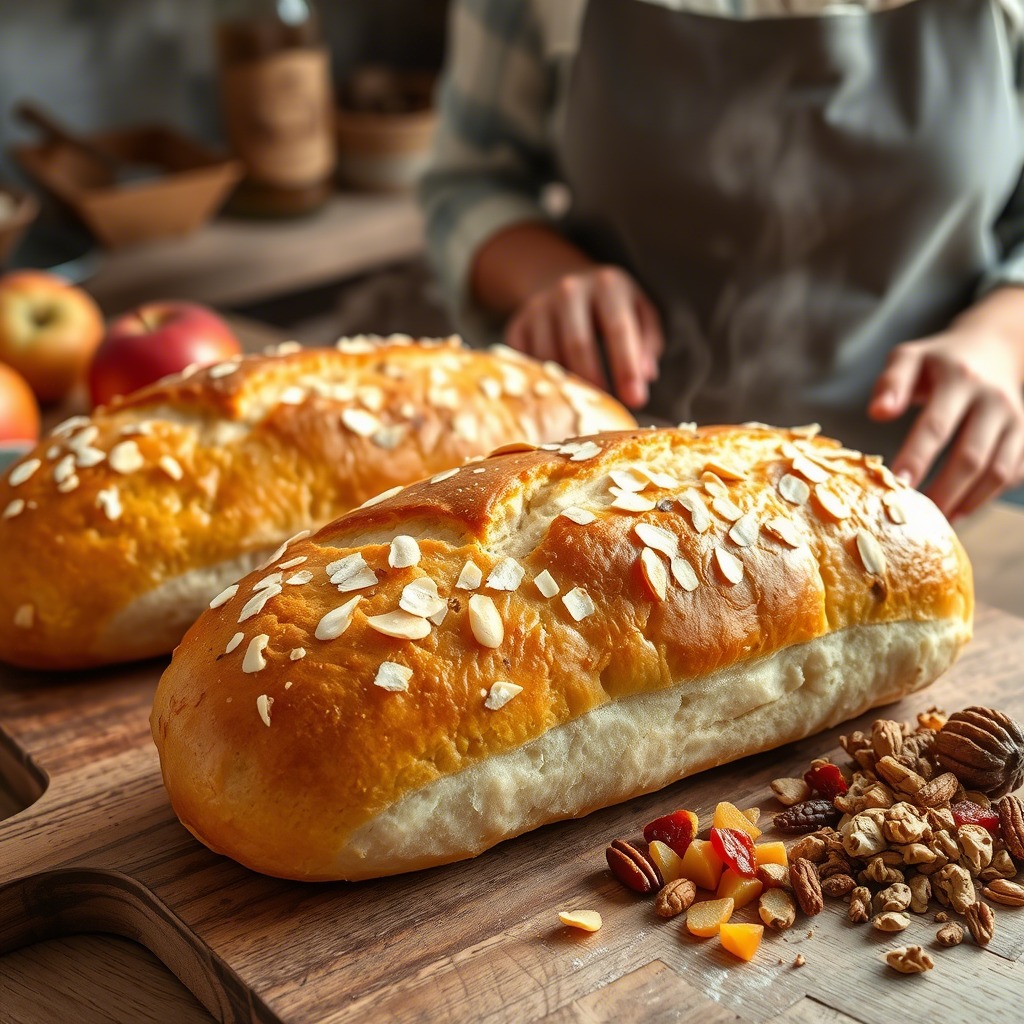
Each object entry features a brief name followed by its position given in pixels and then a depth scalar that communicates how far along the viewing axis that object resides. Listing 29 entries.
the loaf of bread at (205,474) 1.21
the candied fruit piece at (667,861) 0.92
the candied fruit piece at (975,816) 0.94
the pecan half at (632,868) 0.91
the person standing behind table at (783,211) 1.58
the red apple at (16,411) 1.62
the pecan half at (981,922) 0.85
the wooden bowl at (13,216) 2.21
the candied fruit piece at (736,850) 0.90
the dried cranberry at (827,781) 1.00
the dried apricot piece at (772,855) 0.92
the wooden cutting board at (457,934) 0.82
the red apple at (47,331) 1.81
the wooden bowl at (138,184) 2.46
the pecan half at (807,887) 0.88
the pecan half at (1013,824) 0.92
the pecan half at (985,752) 0.98
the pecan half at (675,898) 0.88
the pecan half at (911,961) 0.83
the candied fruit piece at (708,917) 0.87
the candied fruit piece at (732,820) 0.96
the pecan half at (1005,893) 0.88
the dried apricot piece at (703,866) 0.91
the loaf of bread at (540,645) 0.89
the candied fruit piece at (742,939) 0.85
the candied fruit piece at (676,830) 0.94
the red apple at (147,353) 1.70
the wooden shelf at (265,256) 2.63
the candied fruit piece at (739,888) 0.89
